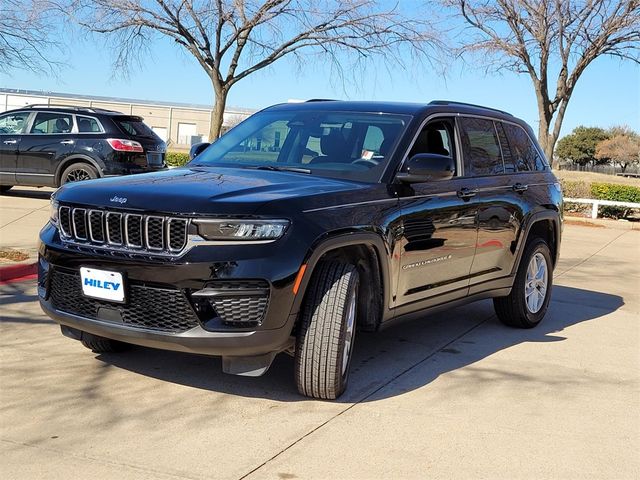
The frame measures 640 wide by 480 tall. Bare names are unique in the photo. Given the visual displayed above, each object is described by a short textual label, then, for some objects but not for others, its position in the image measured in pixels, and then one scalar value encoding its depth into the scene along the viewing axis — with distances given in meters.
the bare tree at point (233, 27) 21.83
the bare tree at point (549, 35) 24.20
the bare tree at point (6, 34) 10.68
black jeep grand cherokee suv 4.18
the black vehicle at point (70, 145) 13.48
